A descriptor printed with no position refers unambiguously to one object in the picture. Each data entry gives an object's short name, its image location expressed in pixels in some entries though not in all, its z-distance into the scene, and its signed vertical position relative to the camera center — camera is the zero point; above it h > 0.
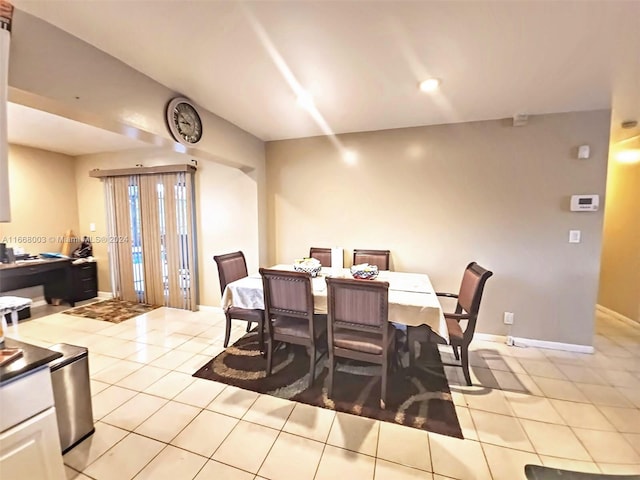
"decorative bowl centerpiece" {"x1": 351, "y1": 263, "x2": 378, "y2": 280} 2.55 -0.50
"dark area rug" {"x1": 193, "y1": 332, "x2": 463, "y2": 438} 1.92 -1.37
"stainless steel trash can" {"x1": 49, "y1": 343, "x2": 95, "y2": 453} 1.54 -1.04
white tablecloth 2.01 -0.64
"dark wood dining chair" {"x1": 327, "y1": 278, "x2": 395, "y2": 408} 1.89 -0.75
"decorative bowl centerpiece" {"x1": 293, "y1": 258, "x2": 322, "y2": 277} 2.76 -0.48
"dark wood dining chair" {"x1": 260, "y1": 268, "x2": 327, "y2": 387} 2.14 -0.75
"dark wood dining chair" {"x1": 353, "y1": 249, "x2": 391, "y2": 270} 3.27 -0.46
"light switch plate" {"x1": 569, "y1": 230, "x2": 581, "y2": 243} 2.80 -0.17
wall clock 2.28 +0.89
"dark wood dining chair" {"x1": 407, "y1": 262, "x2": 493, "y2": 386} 2.13 -0.81
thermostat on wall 2.70 +0.17
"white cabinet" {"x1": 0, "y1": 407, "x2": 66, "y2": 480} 1.09 -0.99
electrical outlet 3.02 -1.10
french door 3.95 -0.27
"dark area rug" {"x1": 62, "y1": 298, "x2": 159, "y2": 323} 3.70 -1.31
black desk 3.52 -0.79
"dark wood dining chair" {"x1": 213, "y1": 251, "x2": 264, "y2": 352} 2.71 -0.65
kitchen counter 1.11 -0.62
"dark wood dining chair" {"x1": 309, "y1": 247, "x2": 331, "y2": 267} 3.47 -0.45
